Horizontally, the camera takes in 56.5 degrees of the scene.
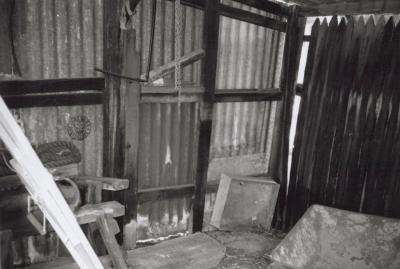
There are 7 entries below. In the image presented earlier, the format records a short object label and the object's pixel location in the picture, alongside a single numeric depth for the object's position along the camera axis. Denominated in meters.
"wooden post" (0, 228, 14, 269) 3.40
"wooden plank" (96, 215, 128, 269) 4.09
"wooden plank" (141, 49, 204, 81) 5.03
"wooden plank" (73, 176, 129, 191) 4.43
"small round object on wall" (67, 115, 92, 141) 4.75
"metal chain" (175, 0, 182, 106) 4.60
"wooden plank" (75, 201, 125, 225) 4.01
